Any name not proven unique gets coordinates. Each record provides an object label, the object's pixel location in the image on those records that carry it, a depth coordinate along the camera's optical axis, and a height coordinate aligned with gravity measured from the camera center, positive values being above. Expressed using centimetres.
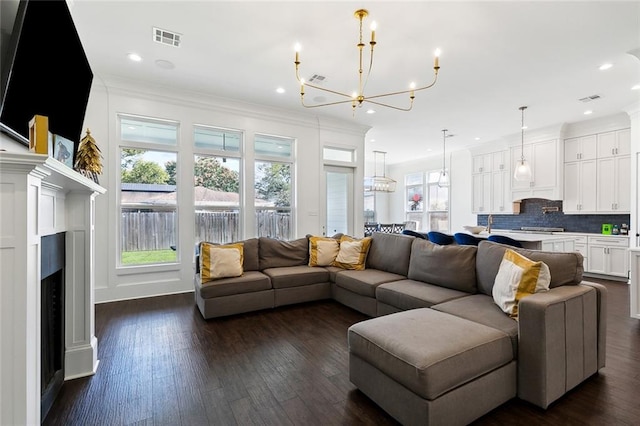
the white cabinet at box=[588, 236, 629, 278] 526 -85
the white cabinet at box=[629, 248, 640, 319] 323 -81
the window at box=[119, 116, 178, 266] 432 +30
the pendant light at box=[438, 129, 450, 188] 657 +69
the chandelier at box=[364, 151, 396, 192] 798 +72
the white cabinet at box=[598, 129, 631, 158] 532 +123
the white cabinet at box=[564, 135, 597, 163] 575 +123
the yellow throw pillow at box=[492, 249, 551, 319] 207 -52
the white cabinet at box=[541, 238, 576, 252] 448 -63
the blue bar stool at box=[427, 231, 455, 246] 475 -46
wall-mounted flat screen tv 148 +87
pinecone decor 238 +44
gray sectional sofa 160 -81
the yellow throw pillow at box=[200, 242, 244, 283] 351 -62
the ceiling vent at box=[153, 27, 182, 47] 302 +184
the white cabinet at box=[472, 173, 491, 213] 741 +45
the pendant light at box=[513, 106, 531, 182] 516 +67
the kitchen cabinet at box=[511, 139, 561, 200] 616 +82
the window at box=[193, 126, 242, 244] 479 +44
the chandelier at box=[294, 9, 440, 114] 246 +177
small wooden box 138 +36
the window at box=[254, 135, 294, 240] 530 +46
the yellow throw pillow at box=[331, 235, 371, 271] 406 -61
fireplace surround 120 -30
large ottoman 155 -90
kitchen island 423 -46
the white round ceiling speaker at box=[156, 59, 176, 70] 364 +186
